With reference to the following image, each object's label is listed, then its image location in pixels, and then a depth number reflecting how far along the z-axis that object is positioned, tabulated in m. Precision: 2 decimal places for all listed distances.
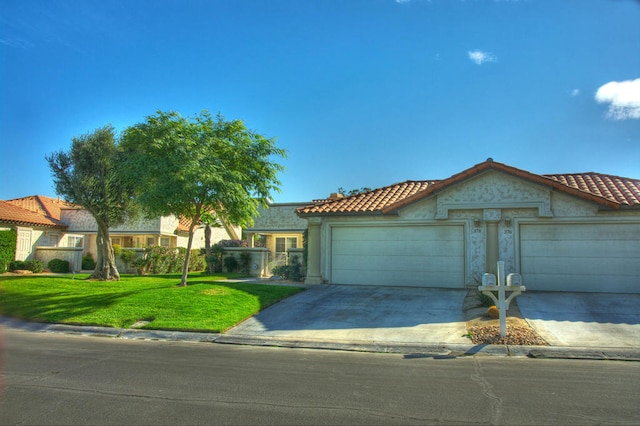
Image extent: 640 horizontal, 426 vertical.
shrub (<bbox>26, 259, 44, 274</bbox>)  24.20
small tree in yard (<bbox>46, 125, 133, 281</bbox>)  17.55
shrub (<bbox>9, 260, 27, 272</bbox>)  23.89
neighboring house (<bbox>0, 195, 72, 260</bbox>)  24.81
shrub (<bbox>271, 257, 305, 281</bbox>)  18.70
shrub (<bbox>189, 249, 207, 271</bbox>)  26.80
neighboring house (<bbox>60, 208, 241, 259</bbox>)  28.48
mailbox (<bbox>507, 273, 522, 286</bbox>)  9.35
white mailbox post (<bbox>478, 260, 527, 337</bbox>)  9.35
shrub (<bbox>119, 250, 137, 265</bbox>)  24.58
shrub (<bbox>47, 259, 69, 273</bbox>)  25.12
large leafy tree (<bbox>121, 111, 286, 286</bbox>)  13.70
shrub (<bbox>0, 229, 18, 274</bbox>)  23.30
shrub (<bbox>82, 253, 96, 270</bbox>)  27.51
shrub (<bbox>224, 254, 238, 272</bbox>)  23.50
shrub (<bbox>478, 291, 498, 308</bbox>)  11.54
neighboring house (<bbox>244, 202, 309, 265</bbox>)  29.91
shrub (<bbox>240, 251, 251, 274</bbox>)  23.22
